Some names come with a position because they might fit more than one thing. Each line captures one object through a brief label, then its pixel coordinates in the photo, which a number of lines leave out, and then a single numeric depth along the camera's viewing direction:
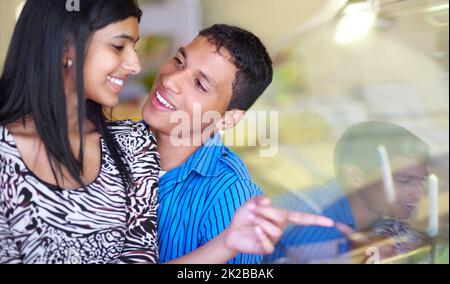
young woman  1.15
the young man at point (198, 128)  1.38
